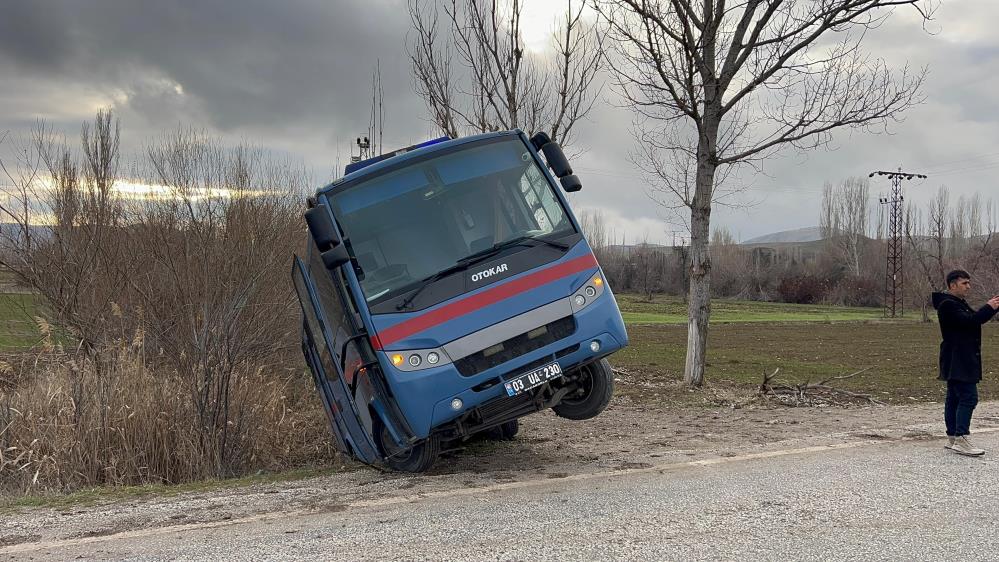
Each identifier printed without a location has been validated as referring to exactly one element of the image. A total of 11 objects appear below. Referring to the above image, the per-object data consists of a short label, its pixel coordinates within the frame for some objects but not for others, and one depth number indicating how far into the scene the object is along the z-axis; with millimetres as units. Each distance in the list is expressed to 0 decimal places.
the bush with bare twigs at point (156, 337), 7832
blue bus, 5902
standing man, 6863
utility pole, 58656
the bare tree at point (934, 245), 49481
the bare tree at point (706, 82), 11500
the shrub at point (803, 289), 81000
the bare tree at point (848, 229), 92312
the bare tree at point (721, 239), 110875
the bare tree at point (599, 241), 96550
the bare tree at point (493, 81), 14609
